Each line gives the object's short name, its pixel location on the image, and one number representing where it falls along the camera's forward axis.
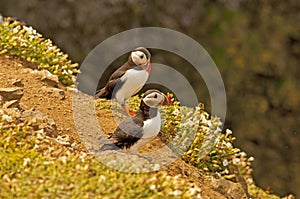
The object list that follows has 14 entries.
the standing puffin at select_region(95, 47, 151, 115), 15.41
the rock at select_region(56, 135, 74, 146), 14.02
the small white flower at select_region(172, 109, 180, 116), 16.42
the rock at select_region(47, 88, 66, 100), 16.87
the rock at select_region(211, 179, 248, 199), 15.21
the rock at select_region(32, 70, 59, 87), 17.64
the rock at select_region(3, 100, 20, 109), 14.80
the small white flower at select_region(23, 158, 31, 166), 12.19
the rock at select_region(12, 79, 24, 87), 16.70
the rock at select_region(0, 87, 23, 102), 15.36
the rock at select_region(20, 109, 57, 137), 14.26
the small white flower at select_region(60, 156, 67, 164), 12.21
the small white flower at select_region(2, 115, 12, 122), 13.94
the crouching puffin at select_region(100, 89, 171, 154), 13.42
